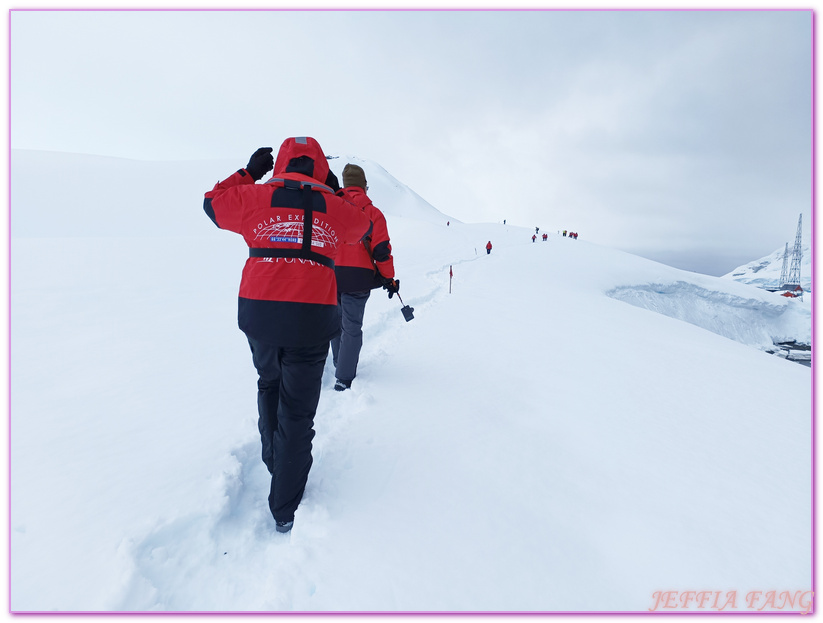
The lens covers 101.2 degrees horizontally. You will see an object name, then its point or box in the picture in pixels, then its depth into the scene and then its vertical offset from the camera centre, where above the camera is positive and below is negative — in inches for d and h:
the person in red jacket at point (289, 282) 80.0 +6.4
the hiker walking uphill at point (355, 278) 144.0 +14.0
